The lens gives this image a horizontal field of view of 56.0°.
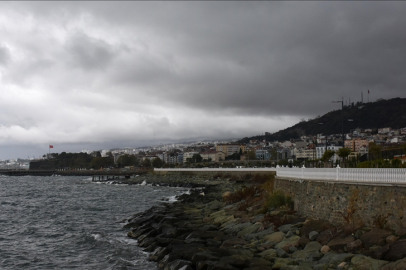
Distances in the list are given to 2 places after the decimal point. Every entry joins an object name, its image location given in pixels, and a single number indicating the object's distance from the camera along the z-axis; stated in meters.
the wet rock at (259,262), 13.42
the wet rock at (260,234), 17.69
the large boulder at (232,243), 16.72
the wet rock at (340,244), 13.34
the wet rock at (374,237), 12.69
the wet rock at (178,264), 14.44
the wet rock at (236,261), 13.57
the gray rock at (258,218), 20.61
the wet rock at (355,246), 12.90
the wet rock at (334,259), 12.45
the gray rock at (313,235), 15.14
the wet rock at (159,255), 17.11
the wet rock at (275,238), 16.28
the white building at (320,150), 165.88
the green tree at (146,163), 186.35
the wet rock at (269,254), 14.37
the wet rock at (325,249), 13.56
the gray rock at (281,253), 14.37
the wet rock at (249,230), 18.88
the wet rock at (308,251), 13.82
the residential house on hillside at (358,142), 164.65
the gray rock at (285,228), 17.17
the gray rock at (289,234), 16.30
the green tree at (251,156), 162.00
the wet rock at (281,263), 13.07
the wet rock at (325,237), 14.42
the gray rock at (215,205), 30.08
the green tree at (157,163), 176.80
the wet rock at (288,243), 15.11
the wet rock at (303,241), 14.88
